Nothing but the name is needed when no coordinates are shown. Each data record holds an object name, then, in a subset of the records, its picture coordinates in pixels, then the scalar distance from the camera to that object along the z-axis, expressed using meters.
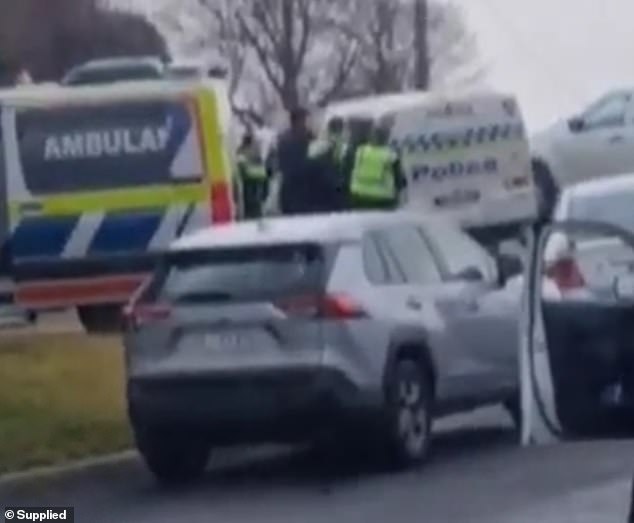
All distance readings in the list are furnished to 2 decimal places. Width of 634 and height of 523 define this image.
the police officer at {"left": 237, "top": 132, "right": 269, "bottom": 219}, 28.02
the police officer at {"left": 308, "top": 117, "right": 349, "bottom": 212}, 26.09
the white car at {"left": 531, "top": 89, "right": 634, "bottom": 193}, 33.47
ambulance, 23.84
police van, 29.92
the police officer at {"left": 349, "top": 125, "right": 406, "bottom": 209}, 26.48
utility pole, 40.25
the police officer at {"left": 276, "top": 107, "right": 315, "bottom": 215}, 25.92
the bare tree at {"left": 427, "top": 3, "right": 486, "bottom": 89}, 59.97
